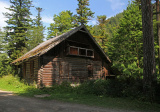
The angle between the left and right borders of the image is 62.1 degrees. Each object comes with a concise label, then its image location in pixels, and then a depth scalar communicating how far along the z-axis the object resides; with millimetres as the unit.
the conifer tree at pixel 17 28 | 27641
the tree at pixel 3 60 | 25312
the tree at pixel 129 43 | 18227
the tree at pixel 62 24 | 33469
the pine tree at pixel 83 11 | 33859
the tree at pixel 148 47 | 8844
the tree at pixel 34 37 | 29752
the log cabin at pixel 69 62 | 14352
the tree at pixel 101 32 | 34850
